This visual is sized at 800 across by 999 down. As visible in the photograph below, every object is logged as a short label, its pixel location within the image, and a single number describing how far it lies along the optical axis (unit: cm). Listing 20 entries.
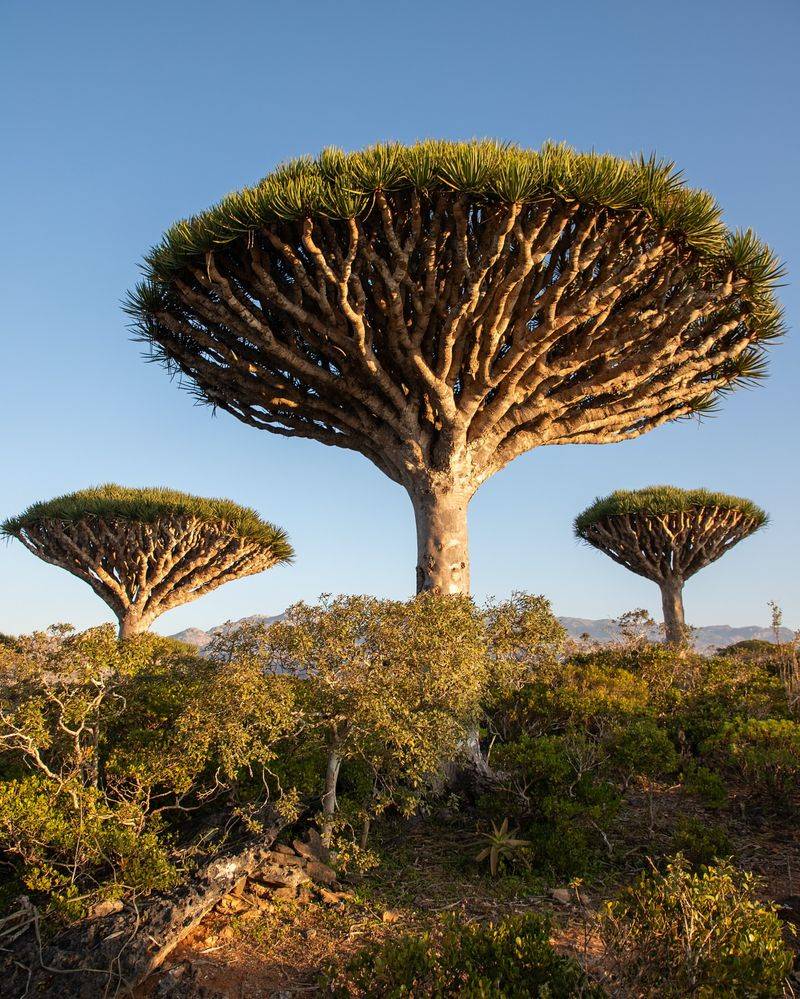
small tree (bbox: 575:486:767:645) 1883
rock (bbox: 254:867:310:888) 520
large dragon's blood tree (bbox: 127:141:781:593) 721
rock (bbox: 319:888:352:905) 515
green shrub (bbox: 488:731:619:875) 586
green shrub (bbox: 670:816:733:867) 559
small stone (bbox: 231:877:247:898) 504
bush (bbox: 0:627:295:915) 468
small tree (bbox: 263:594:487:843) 511
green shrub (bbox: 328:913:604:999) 303
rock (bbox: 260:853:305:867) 537
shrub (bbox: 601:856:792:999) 285
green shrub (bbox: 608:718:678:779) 642
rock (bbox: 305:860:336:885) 544
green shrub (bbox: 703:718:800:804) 645
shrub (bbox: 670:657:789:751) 860
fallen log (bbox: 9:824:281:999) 389
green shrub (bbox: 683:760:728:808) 648
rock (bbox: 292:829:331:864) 562
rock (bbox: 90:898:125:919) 442
